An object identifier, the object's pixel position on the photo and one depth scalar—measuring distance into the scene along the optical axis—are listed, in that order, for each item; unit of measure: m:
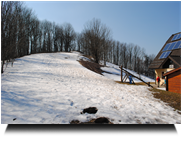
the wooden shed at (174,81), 10.17
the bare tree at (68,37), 50.66
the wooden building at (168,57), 16.76
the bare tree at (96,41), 28.33
